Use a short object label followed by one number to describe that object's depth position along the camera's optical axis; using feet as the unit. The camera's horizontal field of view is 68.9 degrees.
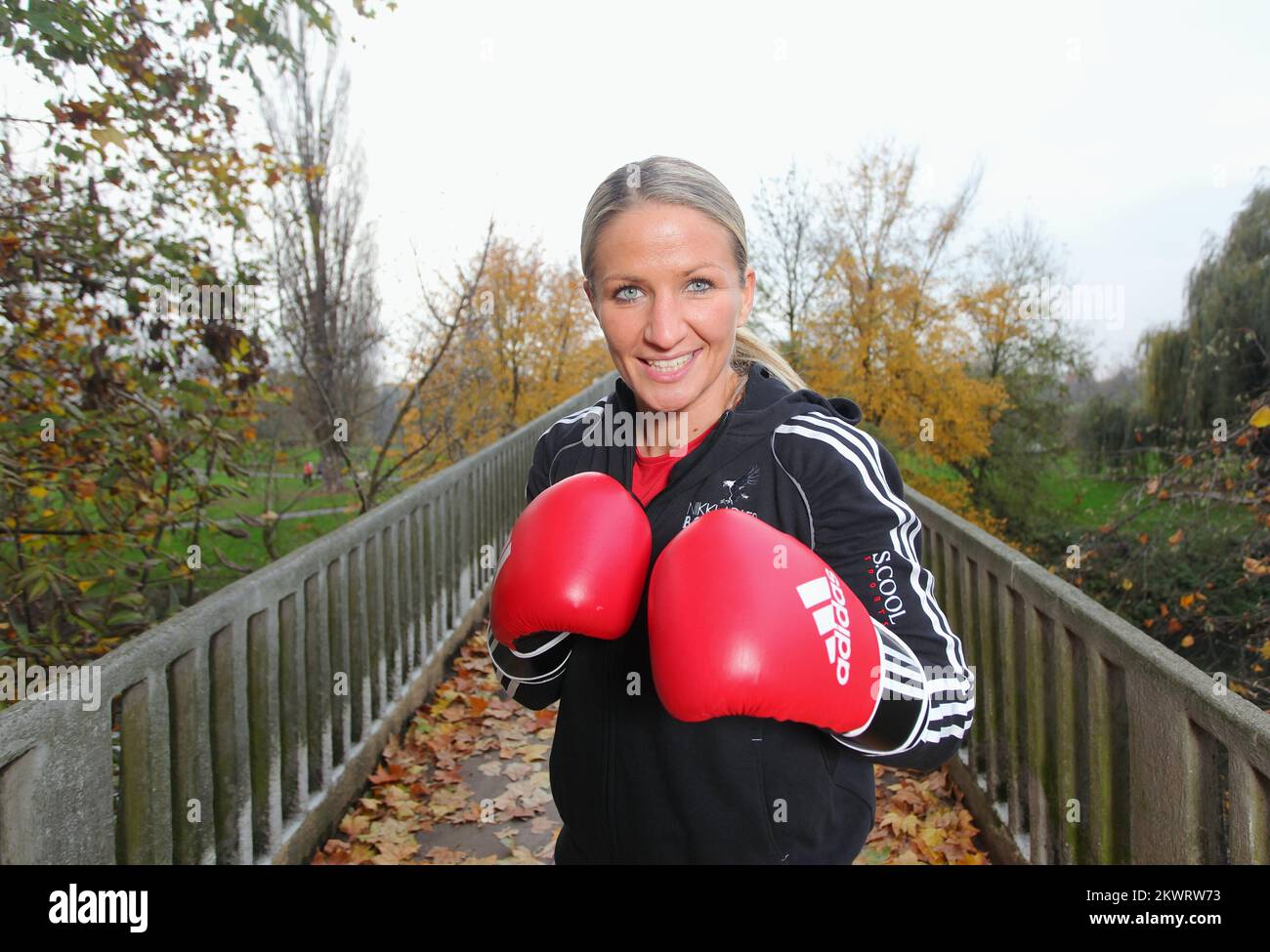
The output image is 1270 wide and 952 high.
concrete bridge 5.34
